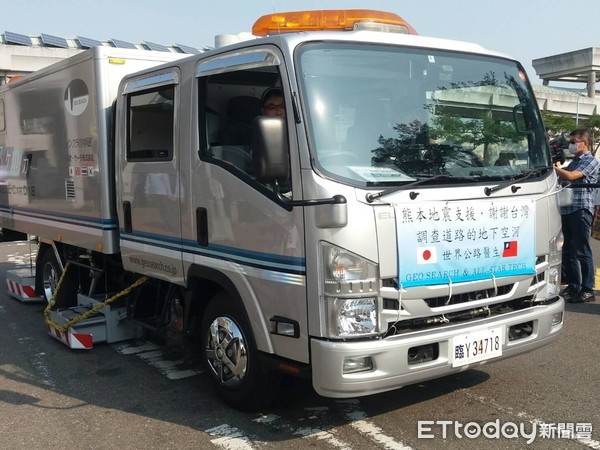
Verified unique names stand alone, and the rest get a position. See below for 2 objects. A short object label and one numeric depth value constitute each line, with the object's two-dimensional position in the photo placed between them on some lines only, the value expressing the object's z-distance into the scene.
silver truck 3.48
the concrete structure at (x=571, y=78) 41.72
